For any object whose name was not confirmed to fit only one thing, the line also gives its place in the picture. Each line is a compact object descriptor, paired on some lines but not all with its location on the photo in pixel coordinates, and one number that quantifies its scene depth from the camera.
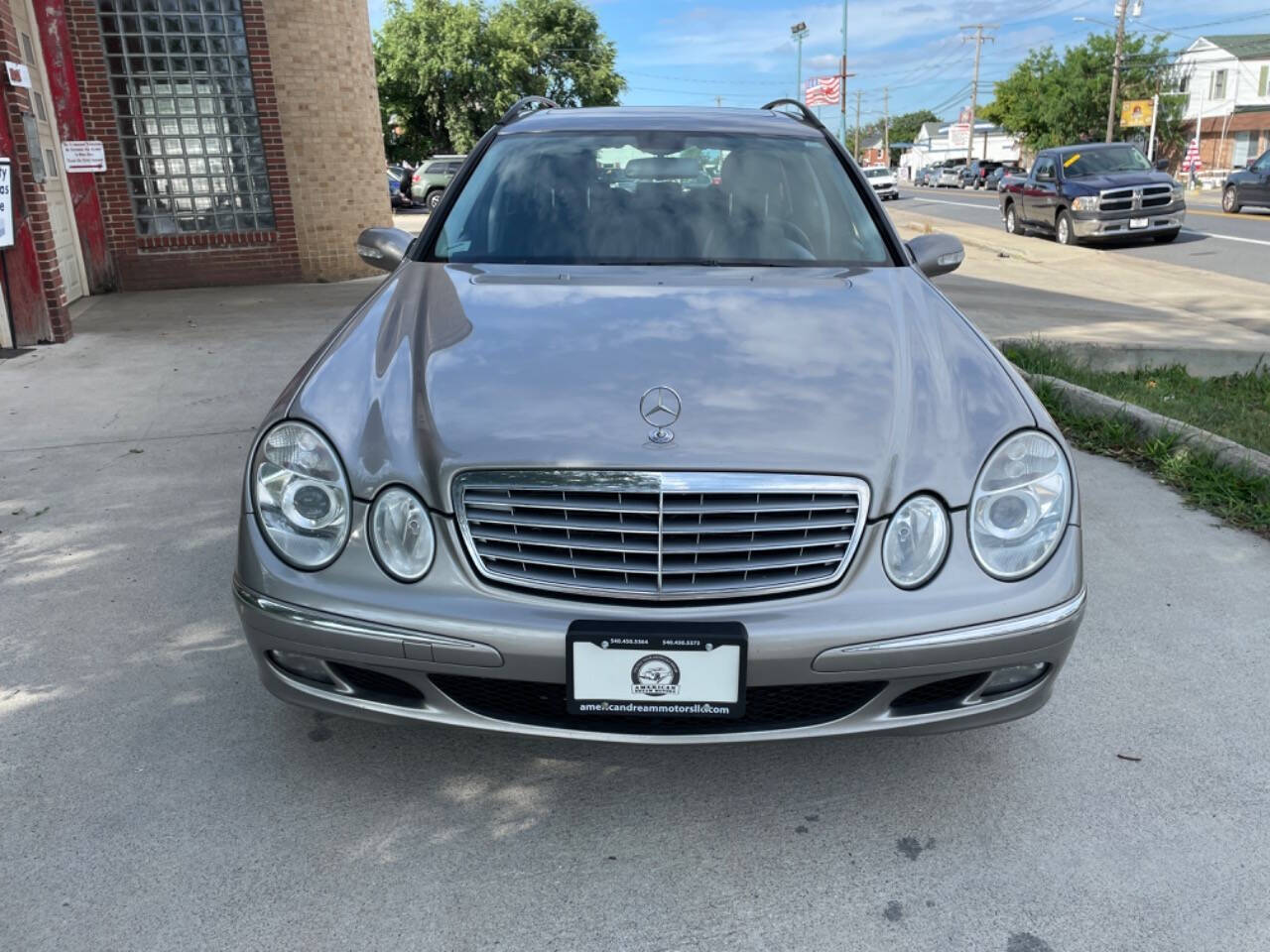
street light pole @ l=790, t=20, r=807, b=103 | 45.00
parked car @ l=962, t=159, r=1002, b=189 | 56.69
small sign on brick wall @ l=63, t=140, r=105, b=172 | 9.97
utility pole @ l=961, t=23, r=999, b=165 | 80.44
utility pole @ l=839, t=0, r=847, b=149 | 40.24
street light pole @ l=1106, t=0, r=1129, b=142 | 53.81
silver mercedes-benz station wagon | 2.01
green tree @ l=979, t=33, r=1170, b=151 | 59.63
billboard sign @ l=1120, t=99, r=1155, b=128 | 55.81
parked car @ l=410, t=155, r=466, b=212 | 29.72
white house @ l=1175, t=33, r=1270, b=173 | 58.88
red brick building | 10.05
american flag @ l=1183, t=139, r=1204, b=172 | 39.78
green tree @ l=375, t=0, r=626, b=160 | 42.12
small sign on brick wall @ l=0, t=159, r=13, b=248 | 6.85
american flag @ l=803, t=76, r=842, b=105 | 50.09
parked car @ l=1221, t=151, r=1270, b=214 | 22.58
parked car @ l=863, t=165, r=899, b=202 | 41.84
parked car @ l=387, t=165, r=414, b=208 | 31.94
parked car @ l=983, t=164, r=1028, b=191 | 53.17
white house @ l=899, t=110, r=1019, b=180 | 102.75
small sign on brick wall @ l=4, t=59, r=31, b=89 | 7.01
